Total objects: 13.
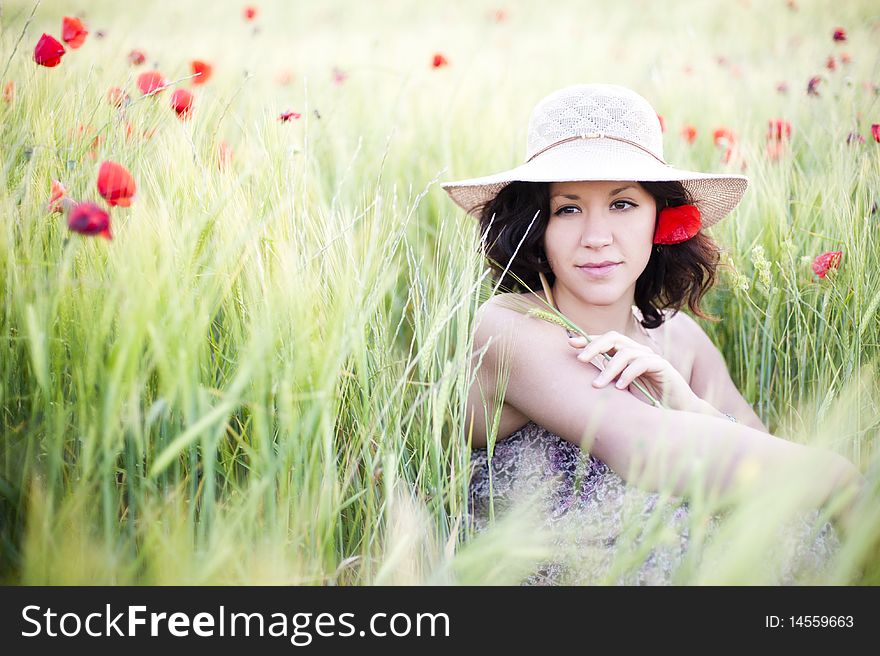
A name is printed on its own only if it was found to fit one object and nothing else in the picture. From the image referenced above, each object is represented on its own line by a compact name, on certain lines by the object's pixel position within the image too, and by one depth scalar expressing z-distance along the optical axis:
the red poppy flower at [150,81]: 1.43
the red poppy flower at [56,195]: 1.03
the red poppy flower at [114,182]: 0.97
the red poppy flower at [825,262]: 1.55
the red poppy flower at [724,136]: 2.08
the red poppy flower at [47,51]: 1.29
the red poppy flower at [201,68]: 1.54
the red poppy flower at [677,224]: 1.57
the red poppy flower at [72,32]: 1.51
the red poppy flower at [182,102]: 1.36
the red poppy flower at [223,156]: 1.27
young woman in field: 1.21
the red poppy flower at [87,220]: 0.85
